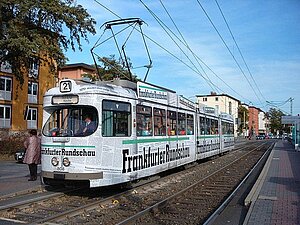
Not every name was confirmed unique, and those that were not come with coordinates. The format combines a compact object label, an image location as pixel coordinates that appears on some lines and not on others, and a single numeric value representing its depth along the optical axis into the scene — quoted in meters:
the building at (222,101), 103.35
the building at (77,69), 57.06
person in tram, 9.30
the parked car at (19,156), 21.38
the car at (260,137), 92.31
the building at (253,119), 132.16
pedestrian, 12.26
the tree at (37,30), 23.06
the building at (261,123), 143.45
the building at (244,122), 98.21
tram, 9.19
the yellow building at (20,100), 40.62
